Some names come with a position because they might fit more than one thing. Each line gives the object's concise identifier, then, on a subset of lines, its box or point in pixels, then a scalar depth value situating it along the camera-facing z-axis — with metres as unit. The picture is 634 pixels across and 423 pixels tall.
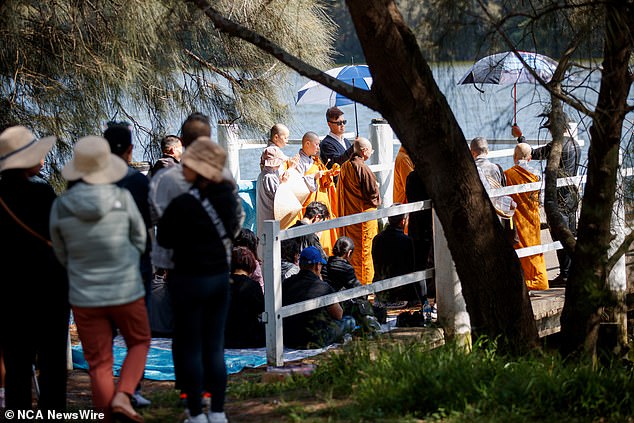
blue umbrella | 24.97
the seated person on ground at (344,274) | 15.76
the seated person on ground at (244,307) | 15.07
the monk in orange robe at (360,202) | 19.75
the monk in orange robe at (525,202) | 19.36
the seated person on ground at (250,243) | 16.55
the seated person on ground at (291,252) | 16.98
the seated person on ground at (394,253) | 17.25
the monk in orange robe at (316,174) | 20.37
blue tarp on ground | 14.42
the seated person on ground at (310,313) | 14.66
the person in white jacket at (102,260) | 9.30
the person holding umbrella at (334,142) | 22.08
